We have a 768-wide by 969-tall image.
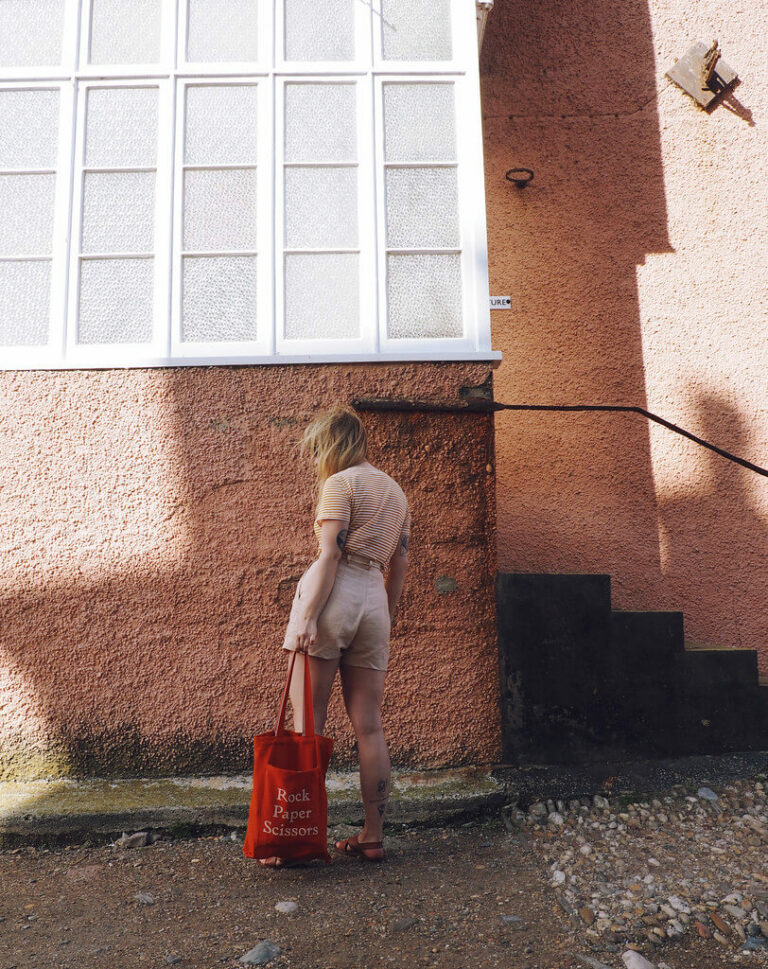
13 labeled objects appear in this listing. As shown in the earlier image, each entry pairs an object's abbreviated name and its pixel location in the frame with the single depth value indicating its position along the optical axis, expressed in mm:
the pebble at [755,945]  2323
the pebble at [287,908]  2520
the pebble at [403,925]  2432
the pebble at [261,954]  2234
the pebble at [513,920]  2461
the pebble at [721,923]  2420
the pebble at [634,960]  2191
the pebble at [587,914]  2467
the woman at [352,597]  2756
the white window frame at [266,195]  3631
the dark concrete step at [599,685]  3592
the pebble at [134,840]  3170
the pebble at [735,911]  2494
